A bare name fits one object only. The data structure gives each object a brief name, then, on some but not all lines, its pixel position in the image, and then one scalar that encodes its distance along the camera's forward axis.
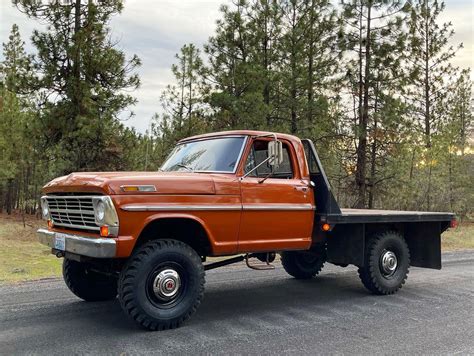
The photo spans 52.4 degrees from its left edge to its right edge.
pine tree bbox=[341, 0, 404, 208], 16.69
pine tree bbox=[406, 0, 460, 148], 24.55
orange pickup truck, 4.96
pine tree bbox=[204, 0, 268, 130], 15.08
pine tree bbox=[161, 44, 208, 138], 17.14
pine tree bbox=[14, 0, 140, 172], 14.00
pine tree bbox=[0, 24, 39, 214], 14.19
